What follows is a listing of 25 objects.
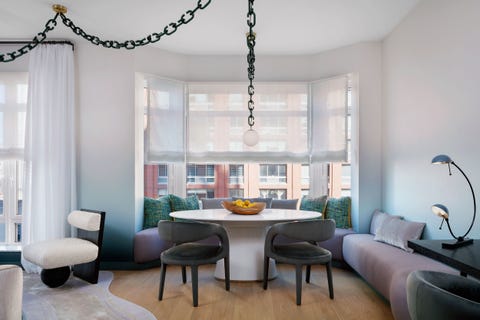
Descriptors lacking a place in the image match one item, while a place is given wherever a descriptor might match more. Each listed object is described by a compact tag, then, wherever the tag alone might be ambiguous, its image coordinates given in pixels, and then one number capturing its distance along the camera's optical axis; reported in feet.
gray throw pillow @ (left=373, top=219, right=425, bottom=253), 12.02
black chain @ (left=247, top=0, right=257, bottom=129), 8.72
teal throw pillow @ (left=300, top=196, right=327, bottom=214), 16.74
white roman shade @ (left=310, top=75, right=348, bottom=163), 17.08
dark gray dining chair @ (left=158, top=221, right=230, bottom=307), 11.25
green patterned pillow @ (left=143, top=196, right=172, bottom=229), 16.54
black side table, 5.77
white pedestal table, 13.42
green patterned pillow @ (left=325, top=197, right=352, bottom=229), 16.47
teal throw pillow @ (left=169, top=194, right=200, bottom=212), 16.97
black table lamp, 7.41
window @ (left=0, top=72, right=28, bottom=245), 16.17
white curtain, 15.42
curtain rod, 15.74
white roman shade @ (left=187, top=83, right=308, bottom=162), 18.16
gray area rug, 10.67
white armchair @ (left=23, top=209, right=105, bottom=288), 12.41
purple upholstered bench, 9.27
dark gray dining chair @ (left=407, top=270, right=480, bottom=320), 4.47
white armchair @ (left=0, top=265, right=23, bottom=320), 5.69
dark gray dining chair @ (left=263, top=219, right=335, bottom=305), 11.34
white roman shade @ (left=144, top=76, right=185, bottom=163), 17.07
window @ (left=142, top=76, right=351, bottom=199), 17.95
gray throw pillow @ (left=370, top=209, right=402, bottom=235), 13.83
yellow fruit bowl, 12.89
